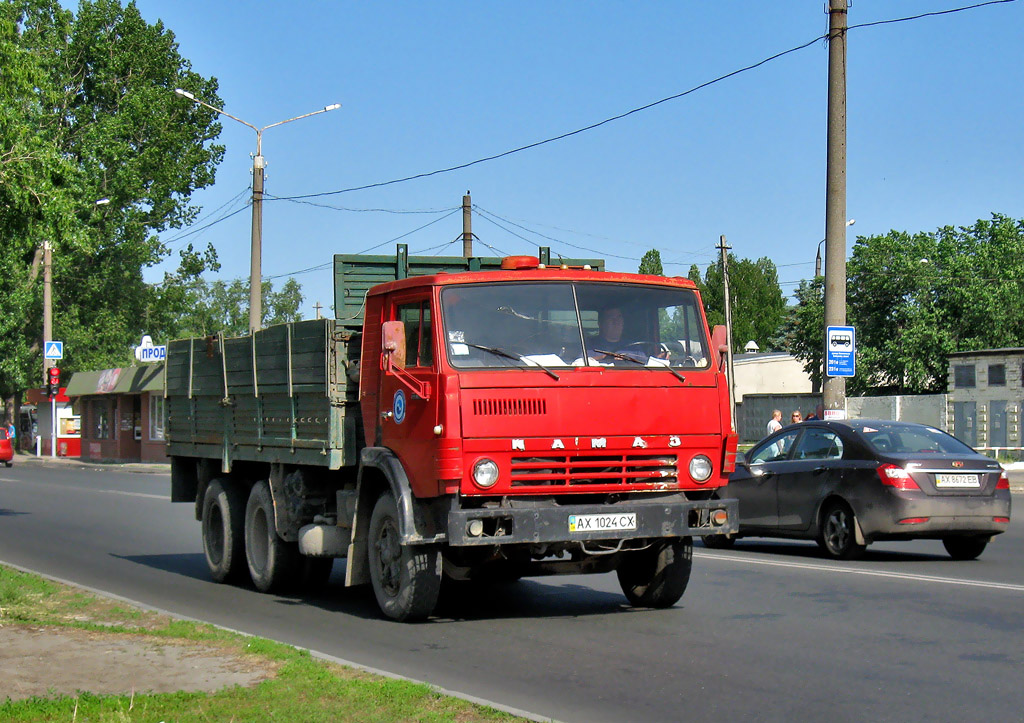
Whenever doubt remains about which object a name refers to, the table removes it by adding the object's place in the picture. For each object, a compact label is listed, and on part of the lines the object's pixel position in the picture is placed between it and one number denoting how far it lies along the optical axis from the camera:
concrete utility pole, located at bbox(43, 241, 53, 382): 49.19
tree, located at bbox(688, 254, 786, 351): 101.44
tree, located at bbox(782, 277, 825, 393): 55.28
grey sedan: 12.81
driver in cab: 9.23
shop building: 49.12
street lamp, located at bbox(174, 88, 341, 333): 27.67
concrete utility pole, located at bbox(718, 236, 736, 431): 50.00
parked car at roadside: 47.16
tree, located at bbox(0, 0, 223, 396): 51.47
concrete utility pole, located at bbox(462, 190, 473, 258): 38.38
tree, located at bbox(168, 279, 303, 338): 131.50
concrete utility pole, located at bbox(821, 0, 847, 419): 19.45
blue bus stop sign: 19.22
